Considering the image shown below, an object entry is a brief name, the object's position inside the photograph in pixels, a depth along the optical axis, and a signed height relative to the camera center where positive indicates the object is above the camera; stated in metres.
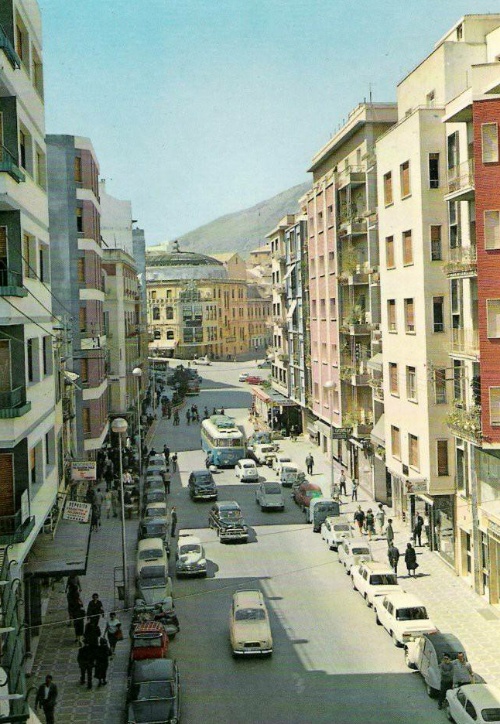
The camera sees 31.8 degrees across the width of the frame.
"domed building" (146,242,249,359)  173.50 +5.13
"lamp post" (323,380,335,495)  56.06 -4.72
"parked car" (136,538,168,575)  32.81 -8.52
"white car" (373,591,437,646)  25.86 -8.85
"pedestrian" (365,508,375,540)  40.69 -9.20
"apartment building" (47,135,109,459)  47.28 +4.06
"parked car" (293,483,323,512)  46.58 -8.91
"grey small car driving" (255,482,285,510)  47.00 -8.97
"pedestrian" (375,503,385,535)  41.06 -9.25
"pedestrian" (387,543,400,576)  33.66 -8.85
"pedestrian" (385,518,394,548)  35.72 -8.59
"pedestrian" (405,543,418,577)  33.44 -8.91
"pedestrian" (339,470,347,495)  49.45 -8.88
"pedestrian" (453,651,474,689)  22.19 -8.88
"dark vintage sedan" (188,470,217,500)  50.25 -8.89
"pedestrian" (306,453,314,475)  56.41 -8.71
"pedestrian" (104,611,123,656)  26.44 -8.94
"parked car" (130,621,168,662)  24.38 -8.67
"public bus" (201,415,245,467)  61.72 -8.14
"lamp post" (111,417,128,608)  30.38 -4.26
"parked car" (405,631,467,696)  22.70 -8.82
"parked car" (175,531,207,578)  34.56 -8.99
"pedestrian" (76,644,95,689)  24.27 -8.93
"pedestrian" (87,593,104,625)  26.97 -8.47
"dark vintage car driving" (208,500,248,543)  40.03 -8.86
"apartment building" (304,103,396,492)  49.00 +2.94
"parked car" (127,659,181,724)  20.56 -8.62
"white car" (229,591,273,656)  25.72 -8.88
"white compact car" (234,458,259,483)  56.22 -9.04
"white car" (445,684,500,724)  19.45 -8.65
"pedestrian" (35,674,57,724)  21.03 -8.66
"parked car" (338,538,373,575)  34.22 -8.94
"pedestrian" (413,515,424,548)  37.81 -8.87
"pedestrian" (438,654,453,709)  22.31 -9.04
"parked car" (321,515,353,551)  38.09 -8.95
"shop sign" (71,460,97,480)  36.06 -5.54
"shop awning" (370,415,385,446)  43.62 -5.37
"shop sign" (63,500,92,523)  30.48 -6.14
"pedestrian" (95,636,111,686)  24.27 -8.99
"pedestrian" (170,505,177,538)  42.09 -9.05
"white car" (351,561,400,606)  29.89 -8.90
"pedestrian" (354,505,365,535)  40.94 -8.93
